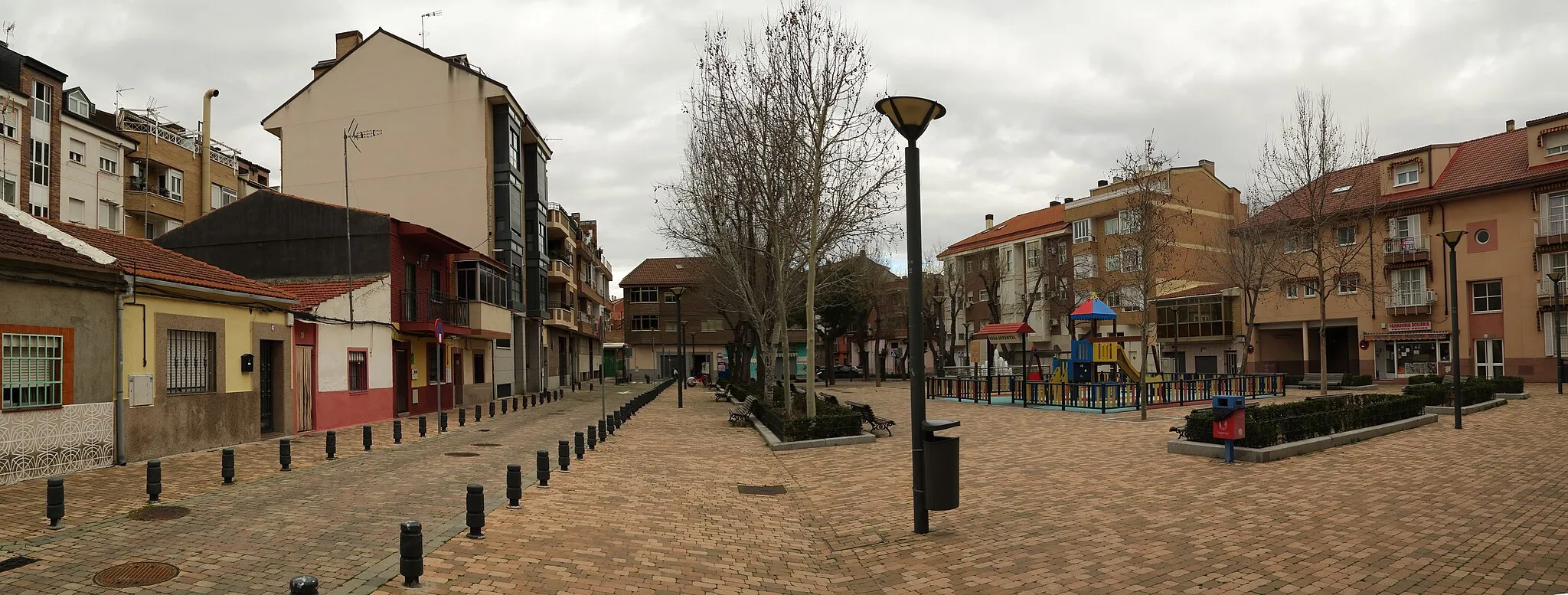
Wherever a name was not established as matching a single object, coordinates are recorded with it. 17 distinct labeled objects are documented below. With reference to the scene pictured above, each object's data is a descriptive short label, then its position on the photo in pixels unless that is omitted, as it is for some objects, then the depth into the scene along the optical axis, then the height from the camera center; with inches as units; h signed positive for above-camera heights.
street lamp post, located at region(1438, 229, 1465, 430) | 667.4 +14.0
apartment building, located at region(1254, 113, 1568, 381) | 1327.5 +100.0
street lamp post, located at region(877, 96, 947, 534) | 332.2 +42.8
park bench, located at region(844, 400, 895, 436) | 737.0 -74.3
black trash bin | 329.1 -53.3
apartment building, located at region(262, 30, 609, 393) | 1456.7 +342.4
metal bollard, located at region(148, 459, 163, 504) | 393.1 -59.4
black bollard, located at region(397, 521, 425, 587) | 258.1 -62.7
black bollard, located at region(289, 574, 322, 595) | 204.7 -56.9
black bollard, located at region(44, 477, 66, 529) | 331.0 -57.6
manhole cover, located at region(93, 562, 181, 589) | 258.8 -69.3
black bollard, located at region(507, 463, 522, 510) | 385.7 -65.6
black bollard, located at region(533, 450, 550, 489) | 455.2 -67.3
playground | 985.5 -71.4
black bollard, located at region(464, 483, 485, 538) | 319.9 -62.7
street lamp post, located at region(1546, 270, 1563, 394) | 1042.7 -5.8
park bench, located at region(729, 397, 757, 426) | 894.4 -81.8
